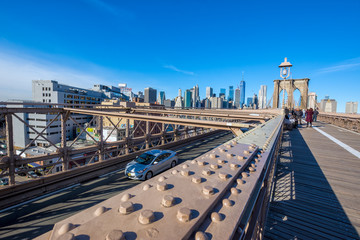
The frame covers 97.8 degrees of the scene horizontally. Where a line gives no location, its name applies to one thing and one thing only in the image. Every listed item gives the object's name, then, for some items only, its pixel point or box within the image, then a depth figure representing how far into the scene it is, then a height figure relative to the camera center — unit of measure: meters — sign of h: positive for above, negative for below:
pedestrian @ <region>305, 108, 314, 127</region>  13.38 -0.13
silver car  8.43 -3.15
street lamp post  18.40 +5.37
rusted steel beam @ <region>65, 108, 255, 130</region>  4.29 -0.34
